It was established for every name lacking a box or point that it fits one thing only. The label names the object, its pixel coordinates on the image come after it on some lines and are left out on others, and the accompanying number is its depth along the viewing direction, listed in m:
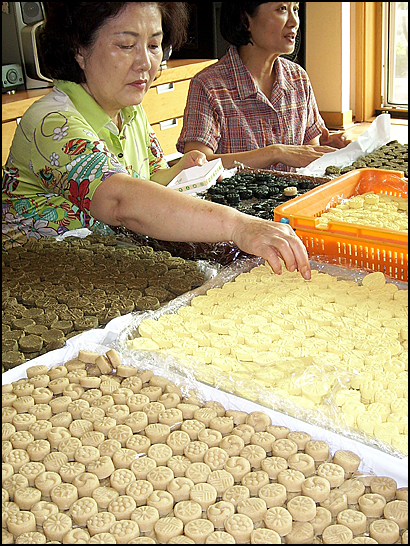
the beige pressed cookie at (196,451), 1.01
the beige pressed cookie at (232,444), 1.01
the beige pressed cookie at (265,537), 0.85
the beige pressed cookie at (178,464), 0.99
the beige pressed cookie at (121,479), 0.95
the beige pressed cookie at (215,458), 0.99
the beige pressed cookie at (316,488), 0.92
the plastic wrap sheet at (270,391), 1.03
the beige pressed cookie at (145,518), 0.88
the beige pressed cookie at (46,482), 0.95
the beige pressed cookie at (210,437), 1.04
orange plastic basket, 1.53
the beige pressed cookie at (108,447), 1.02
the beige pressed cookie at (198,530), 0.85
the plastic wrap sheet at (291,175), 2.26
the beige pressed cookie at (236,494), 0.92
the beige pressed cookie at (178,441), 1.03
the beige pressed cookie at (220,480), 0.95
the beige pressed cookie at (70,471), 0.97
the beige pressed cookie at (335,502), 0.90
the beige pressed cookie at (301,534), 0.85
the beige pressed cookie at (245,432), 1.04
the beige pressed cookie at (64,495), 0.92
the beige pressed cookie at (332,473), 0.94
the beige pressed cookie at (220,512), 0.89
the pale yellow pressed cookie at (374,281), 1.49
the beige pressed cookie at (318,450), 0.99
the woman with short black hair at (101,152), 1.50
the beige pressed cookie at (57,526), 0.87
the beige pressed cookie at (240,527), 0.86
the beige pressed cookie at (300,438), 1.01
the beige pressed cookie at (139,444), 1.03
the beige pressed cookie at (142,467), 0.98
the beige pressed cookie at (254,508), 0.89
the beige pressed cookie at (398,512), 0.87
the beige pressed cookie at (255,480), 0.94
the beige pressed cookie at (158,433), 1.06
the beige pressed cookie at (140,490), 0.93
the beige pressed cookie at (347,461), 0.96
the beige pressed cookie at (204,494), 0.92
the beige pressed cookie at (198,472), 0.97
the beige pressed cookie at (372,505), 0.89
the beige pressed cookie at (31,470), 0.98
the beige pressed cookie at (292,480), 0.94
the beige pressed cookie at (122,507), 0.90
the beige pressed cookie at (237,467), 0.97
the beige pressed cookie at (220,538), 0.85
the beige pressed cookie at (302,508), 0.88
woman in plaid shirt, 2.68
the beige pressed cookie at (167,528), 0.86
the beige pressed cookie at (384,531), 0.84
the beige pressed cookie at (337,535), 0.84
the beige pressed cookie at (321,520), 0.87
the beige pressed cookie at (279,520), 0.86
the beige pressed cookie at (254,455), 0.99
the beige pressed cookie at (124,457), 1.00
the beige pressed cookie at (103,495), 0.93
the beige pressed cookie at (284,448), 1.00
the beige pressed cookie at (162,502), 0.91
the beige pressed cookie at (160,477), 0.96
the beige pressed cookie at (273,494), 0.91
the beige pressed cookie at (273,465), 0.97
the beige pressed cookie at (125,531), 0.85
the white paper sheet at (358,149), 2.49
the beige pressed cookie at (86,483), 0.95
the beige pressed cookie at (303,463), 0.96
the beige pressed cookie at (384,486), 0.92
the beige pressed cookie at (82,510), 0.89
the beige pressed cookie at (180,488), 0.94
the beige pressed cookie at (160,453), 1.01
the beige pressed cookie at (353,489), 0.92
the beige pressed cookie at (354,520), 0.87
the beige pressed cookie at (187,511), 0.89
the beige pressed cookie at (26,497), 0.92
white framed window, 4.20
